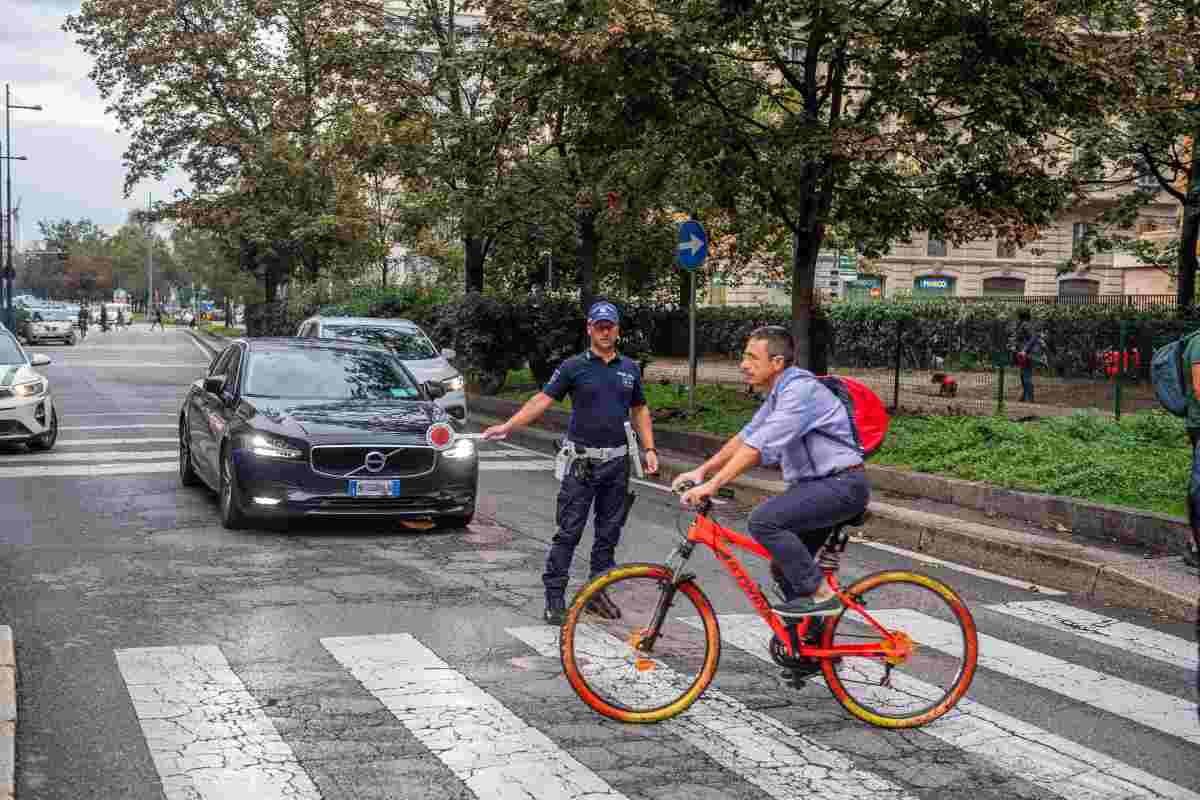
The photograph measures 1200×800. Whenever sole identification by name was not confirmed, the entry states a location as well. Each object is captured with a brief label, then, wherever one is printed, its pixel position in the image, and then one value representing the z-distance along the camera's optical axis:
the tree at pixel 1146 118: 16.27
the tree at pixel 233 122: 41.44
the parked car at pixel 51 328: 54.50
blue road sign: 17.81
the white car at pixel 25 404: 15.16
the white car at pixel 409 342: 19.05
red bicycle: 5.68
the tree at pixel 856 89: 14.51
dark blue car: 10.08
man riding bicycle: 5.46
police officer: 7.41
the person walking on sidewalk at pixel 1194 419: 5.77
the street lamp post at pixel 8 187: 56.31
